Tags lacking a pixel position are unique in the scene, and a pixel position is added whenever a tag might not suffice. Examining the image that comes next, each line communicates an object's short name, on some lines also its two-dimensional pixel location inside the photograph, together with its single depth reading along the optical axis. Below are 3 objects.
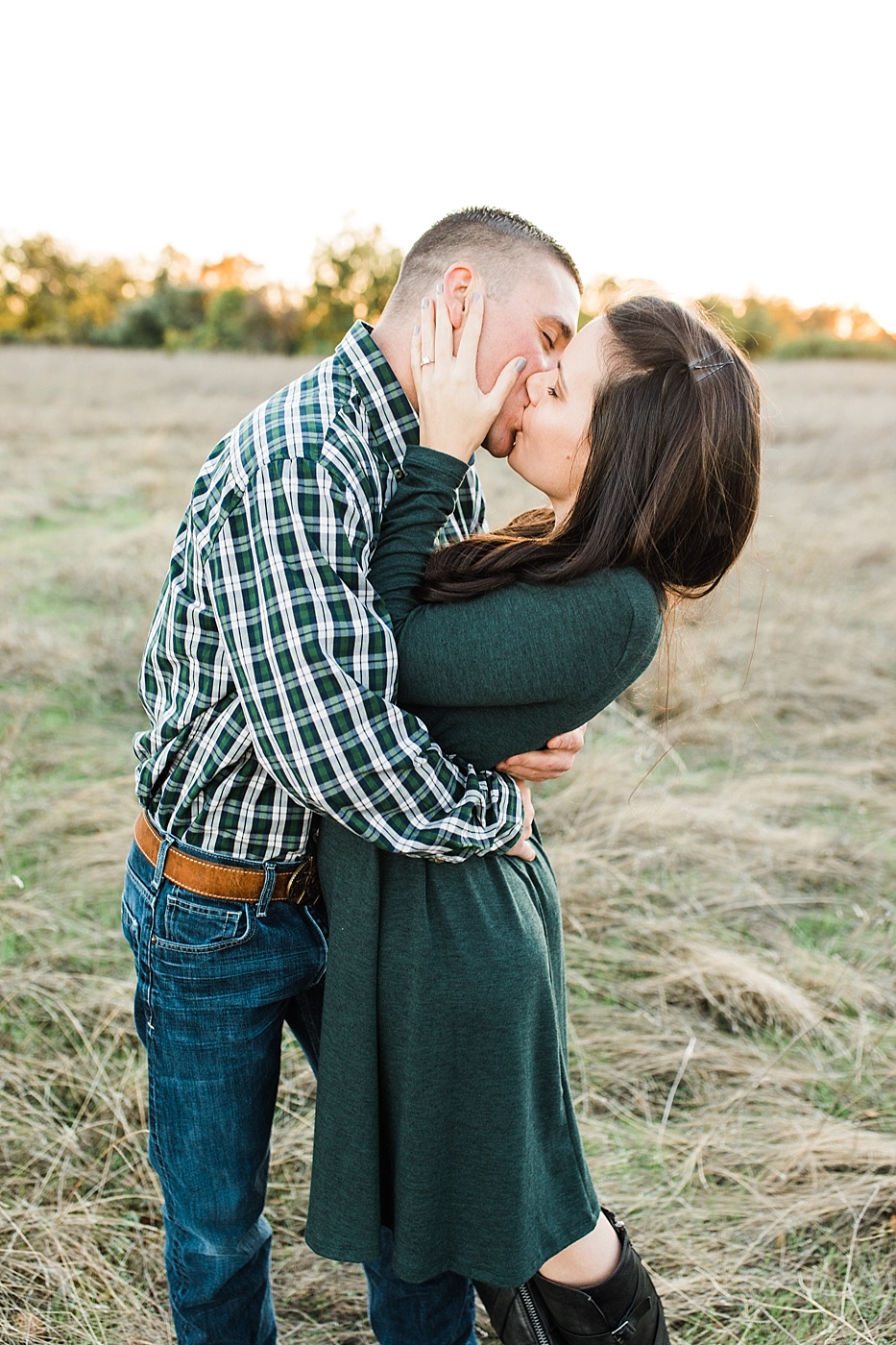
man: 1.32
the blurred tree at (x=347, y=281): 30.98
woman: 1.43
